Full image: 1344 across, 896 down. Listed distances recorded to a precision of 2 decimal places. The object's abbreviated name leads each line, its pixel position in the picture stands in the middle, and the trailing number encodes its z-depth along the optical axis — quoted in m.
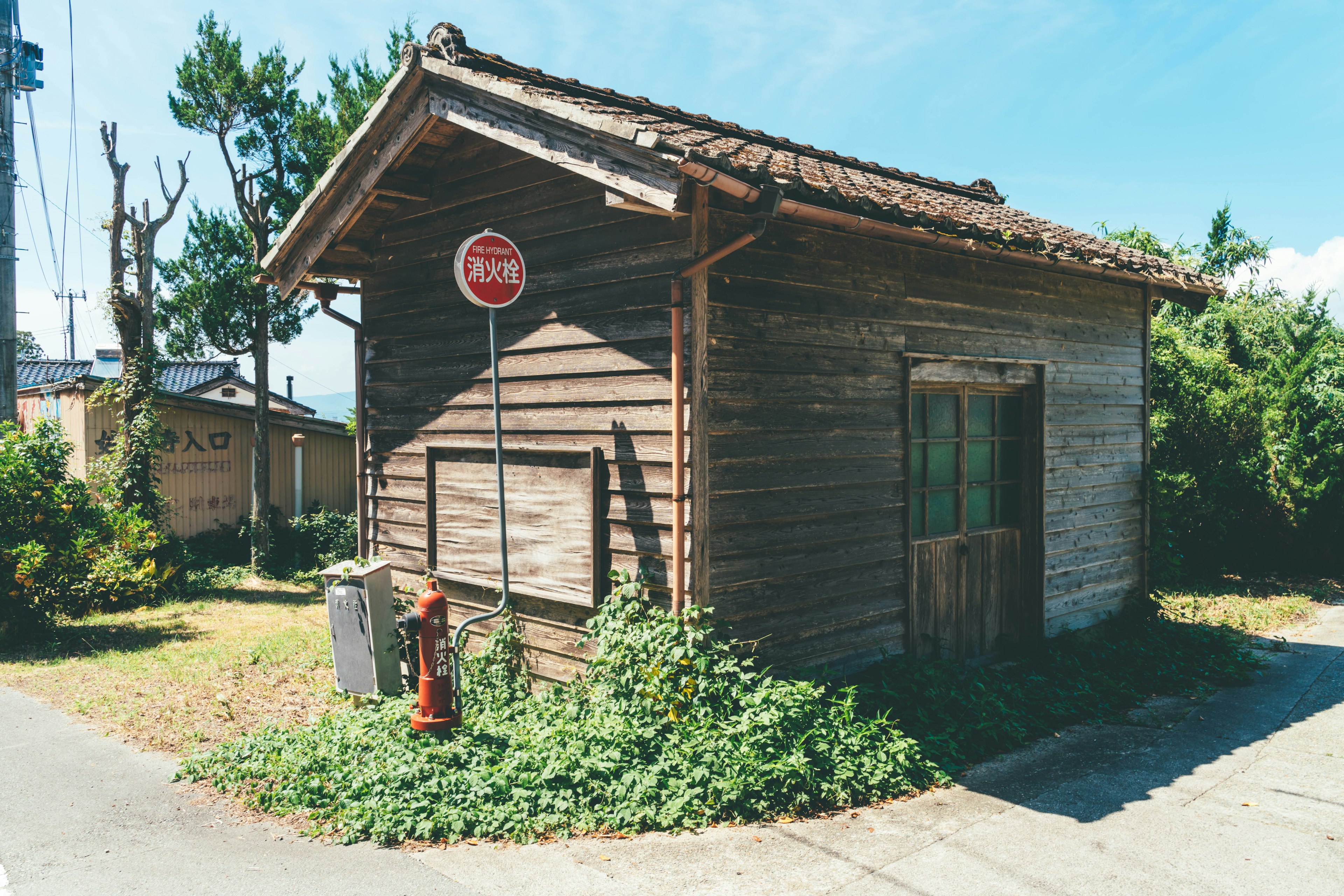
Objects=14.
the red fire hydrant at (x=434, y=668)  5.21
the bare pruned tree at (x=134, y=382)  12.45
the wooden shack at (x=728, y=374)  5.22
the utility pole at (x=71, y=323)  39.67
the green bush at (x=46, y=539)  9.34
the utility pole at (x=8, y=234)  10.83
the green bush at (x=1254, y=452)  12.21
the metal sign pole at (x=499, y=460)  5.29
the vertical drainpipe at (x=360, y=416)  7.80
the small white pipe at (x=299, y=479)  16.55
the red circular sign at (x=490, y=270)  5.46
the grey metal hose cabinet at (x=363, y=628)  6.27
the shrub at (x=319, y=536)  16.14
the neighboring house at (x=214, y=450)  14.37
